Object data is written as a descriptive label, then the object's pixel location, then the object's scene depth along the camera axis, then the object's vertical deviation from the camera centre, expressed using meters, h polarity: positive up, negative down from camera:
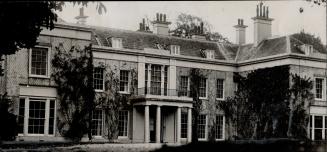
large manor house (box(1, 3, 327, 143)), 27.47 +1.42
